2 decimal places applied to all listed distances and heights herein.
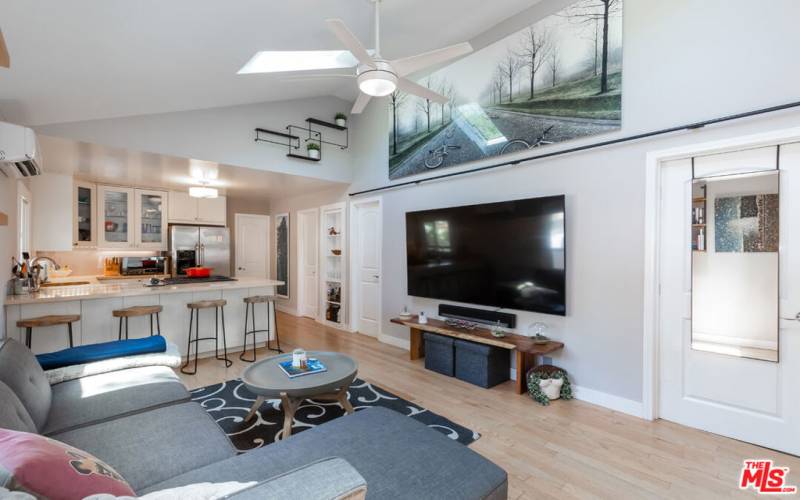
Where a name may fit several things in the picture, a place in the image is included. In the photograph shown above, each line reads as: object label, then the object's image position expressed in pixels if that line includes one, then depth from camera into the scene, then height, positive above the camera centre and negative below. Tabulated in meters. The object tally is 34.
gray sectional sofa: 1.36 -0.88
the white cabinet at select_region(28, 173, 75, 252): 4.68 +0.47
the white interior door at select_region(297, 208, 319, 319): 6.82 -0.27
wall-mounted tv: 3.36 -0.06
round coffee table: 2.42 -0.93
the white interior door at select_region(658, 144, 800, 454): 2.45 -0.84
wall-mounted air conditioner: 2.59 +0.74
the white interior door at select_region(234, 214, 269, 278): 7.56 +0.06
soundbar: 3.76 -0.74
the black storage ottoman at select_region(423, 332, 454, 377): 3.87 -1.15
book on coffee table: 2.67 -0.91
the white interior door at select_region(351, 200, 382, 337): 5.51 -0.27
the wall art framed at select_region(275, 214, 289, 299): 7.63 -0.09
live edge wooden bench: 3.27 -0.89
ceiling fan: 2.19 +1.23
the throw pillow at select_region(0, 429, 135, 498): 0.80 -0.53
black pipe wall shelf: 4.82 +1.60
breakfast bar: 3.37 -0.60
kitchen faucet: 4.52 -0.31
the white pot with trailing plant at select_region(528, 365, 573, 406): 3.23 -1.21
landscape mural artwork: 3.14 +1.59
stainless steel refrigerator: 6.12 +0.00
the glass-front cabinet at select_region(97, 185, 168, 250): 5.56 +0.48
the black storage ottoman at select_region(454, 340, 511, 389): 3.53 -1.16
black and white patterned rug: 2.63 -1.34
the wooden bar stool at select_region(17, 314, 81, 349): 3.15 -0.65
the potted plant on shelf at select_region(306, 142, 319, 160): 5.18 +1.42
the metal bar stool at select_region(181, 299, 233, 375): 4.11 -0.81
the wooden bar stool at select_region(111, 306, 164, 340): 3.62 -0.65
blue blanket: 2.41 -0.74
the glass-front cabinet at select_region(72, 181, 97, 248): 5.28 +0.49
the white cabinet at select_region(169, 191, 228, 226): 6.22 +0.68
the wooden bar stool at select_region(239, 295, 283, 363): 4.58 -0.74
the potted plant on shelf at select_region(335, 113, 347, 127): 5.58 +1.99
